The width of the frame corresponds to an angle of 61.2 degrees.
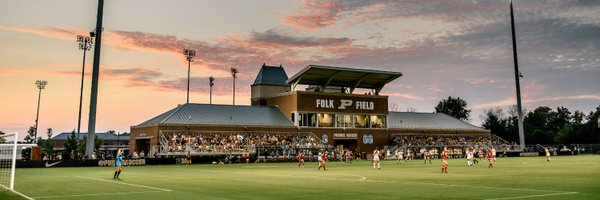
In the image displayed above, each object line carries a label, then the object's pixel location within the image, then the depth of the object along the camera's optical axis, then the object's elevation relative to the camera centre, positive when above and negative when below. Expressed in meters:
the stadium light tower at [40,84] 105.06 +14.26
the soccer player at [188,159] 61.38 -0.59
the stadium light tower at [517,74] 78.19 +12.84
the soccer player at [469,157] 47.62 -0.11
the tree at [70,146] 82.30 +1.20
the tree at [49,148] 88.81 +0.93
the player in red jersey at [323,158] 43.31 -0.26
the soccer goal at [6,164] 23.66 -0.73
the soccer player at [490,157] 43.84 -0.09
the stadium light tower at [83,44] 83.81 +18.22
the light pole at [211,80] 107.54 +15.65
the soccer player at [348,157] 64.44 -0.24
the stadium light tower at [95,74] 54.44 +8.54
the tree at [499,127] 127.55 +7.34
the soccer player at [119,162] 31.00 -0.51
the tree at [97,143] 92.81 +2.05
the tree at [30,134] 159.43 +5.99
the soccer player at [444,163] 35.99 -0.52
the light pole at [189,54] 92.38 +18.14
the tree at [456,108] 146.82 +13.75
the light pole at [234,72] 110.44 +17.84
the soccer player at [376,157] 44.56 -0.15
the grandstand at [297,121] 70.94 +5.48
